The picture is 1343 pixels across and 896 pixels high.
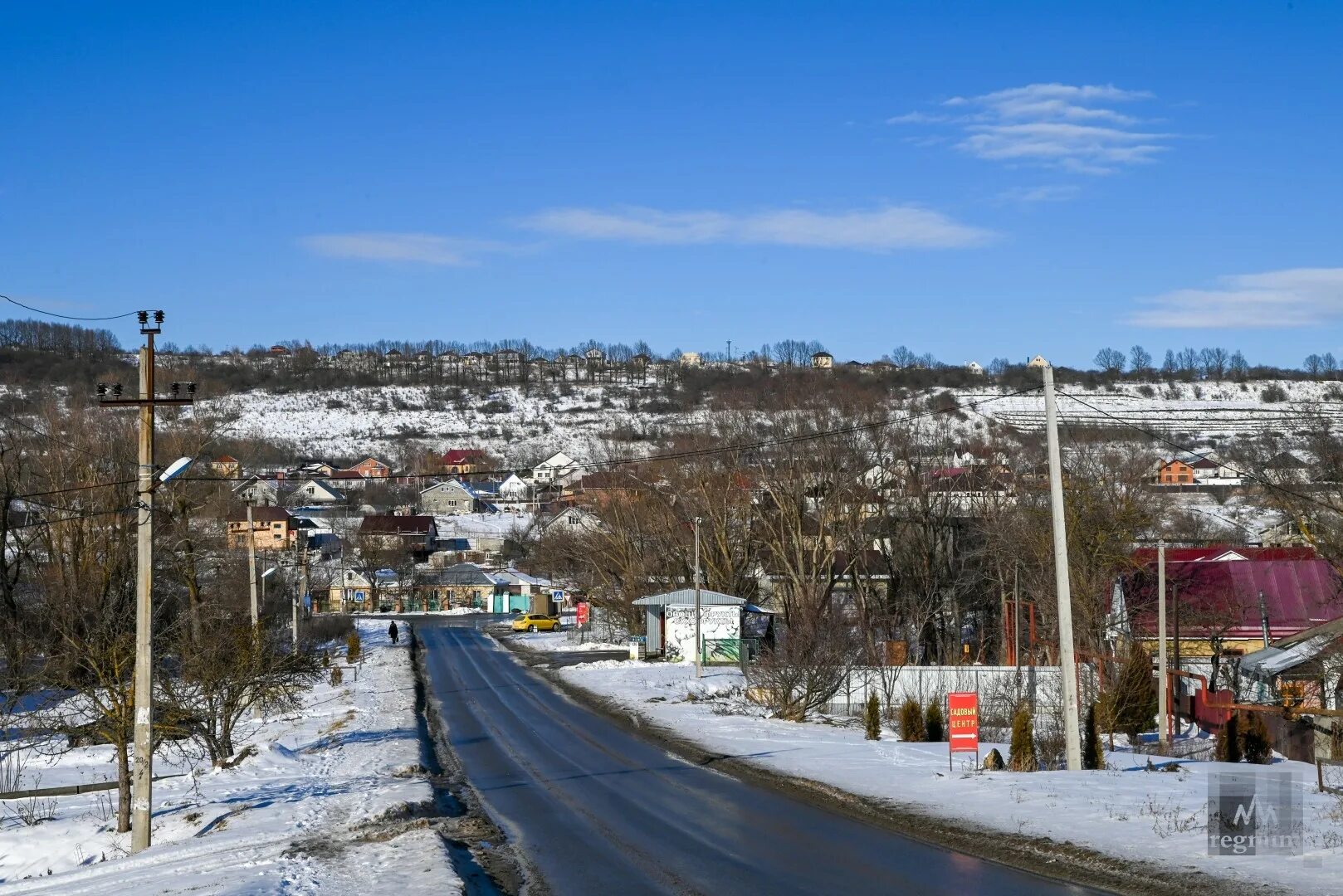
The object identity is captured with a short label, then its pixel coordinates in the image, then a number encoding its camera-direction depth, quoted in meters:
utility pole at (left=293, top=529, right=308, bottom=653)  62.45
